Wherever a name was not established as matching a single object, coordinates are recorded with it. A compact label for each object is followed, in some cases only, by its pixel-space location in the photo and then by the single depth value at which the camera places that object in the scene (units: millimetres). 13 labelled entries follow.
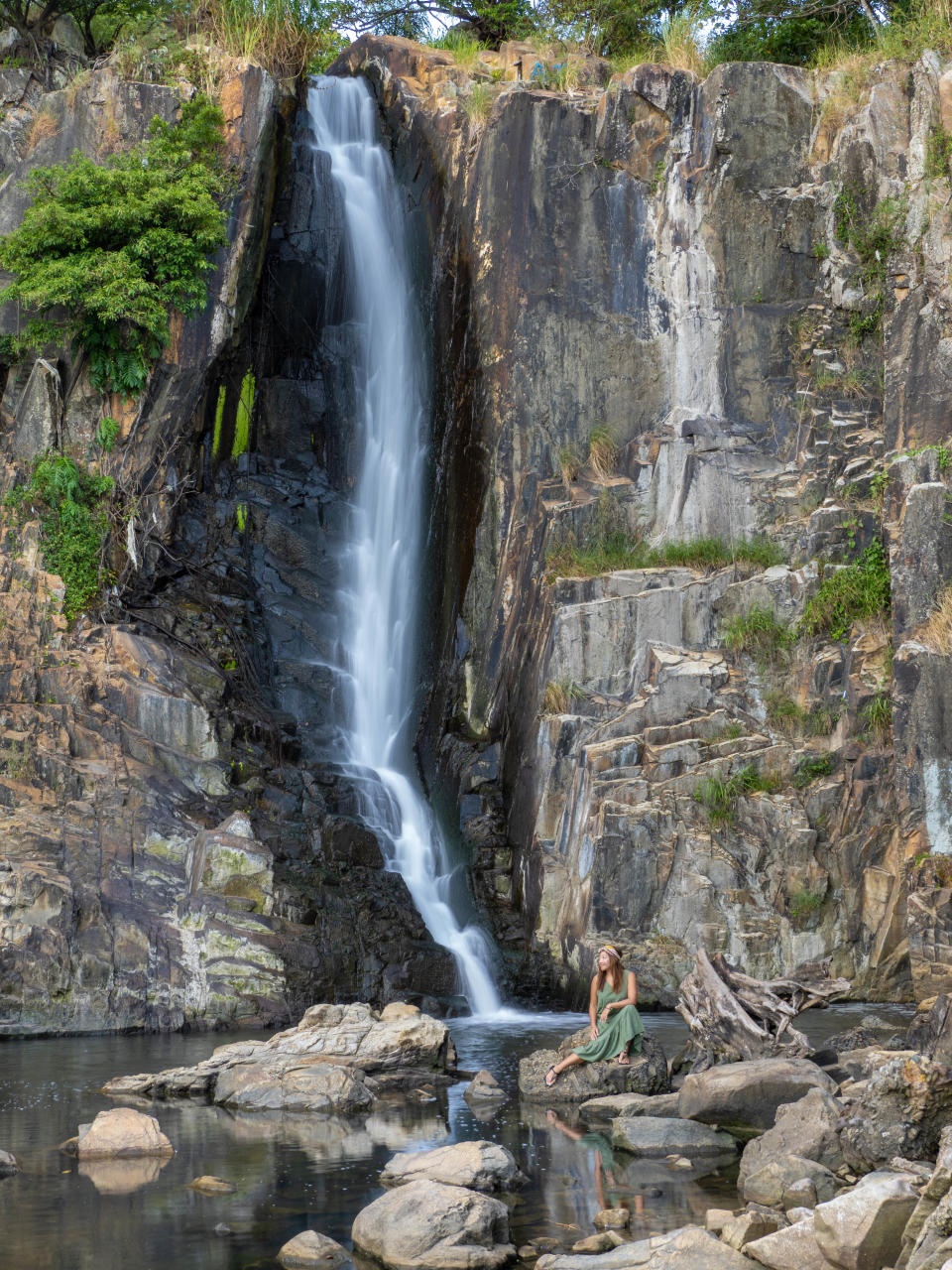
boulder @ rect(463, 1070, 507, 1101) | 11961
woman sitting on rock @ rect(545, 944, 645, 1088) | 12062
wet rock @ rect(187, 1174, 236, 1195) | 8859
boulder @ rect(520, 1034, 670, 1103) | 11852
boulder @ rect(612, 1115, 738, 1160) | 10000
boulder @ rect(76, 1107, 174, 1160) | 9898
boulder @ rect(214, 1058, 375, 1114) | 11852
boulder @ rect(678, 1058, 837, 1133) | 10359
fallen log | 12125
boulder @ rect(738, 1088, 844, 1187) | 8992
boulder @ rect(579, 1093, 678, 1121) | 10961
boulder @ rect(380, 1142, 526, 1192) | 8570
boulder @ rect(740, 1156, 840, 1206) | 8414
